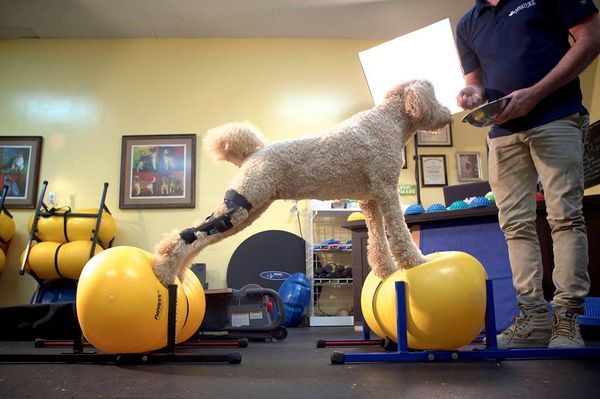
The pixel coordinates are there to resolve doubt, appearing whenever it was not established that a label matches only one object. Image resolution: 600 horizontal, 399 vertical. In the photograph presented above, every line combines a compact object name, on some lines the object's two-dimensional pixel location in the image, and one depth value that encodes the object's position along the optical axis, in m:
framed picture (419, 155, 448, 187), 4.04
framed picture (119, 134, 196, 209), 3.87
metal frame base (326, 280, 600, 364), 1.22
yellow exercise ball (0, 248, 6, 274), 3.46
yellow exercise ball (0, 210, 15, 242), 3.50
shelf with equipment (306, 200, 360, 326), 3.48
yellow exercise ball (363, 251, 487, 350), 1.17
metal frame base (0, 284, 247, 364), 1.27
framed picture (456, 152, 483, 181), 4.05
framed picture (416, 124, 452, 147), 4.09
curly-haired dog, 1.21
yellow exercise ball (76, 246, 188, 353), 1.16
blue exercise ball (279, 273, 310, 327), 3.19
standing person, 1.33
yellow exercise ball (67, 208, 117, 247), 3.35
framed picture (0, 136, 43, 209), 3.84
